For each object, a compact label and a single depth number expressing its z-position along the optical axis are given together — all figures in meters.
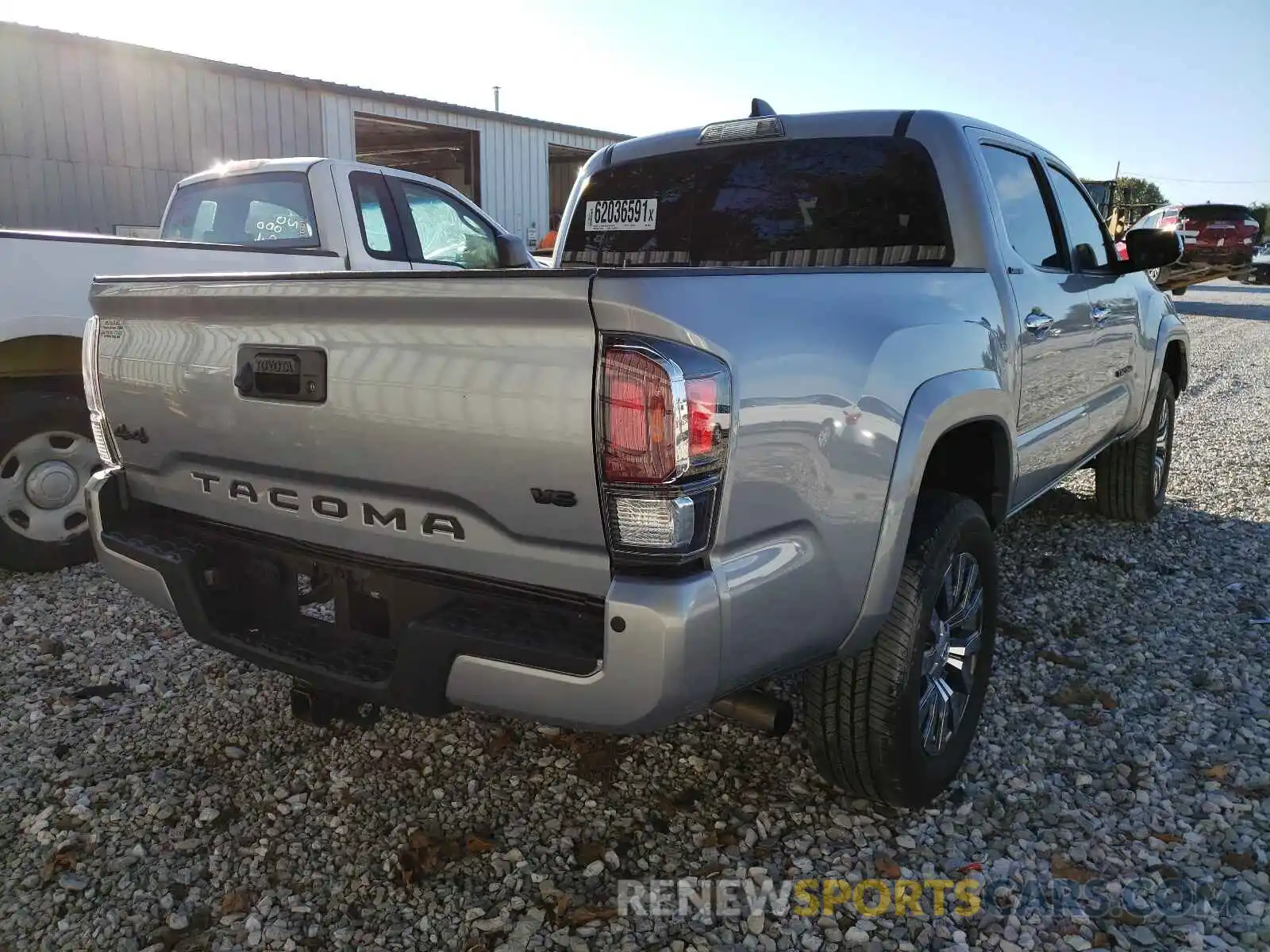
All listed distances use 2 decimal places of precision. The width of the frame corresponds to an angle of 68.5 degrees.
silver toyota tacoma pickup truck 1.78
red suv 19.77
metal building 11.36
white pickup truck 4.11
